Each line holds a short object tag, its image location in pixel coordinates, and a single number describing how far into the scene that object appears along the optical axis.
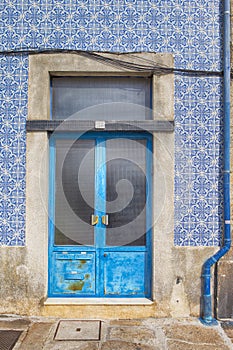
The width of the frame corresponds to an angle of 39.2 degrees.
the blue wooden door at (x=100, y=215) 4.49
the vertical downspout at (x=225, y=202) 4.26
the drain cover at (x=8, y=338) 3.57
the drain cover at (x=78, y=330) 3.78
